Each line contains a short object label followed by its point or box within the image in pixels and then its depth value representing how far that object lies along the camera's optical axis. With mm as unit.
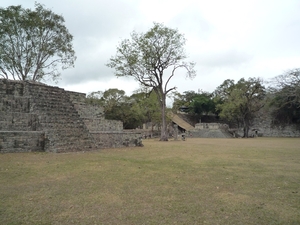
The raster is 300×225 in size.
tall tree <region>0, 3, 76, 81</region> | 19416
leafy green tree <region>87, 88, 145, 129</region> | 34031
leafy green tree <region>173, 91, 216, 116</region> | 43422
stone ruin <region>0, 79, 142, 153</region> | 9082
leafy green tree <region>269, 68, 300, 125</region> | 21816
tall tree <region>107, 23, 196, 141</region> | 20164
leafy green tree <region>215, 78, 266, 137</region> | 31211
